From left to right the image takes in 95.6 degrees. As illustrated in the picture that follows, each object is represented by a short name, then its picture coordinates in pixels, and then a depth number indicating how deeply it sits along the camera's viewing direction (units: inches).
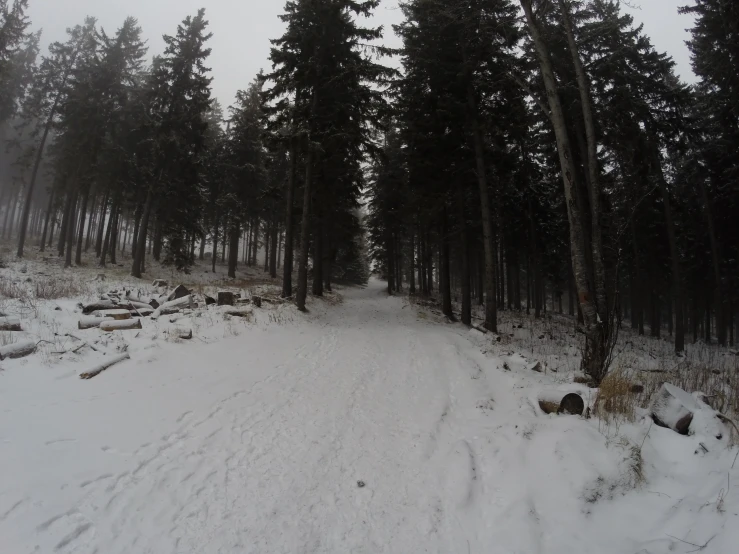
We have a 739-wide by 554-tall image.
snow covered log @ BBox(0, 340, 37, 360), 225.9
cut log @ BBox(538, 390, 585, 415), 196.2
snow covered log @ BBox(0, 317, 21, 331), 267.3
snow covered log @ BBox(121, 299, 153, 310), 381.7
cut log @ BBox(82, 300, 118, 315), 359.3
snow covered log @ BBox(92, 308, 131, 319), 343.9
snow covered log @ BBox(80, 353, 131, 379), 228.0
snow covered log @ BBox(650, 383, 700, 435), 153.4
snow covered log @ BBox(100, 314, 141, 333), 319.0
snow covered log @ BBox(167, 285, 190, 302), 463.6
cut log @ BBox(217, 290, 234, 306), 488.3
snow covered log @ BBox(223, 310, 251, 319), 438.5
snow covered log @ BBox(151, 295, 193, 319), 394.9
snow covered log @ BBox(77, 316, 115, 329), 311.5
